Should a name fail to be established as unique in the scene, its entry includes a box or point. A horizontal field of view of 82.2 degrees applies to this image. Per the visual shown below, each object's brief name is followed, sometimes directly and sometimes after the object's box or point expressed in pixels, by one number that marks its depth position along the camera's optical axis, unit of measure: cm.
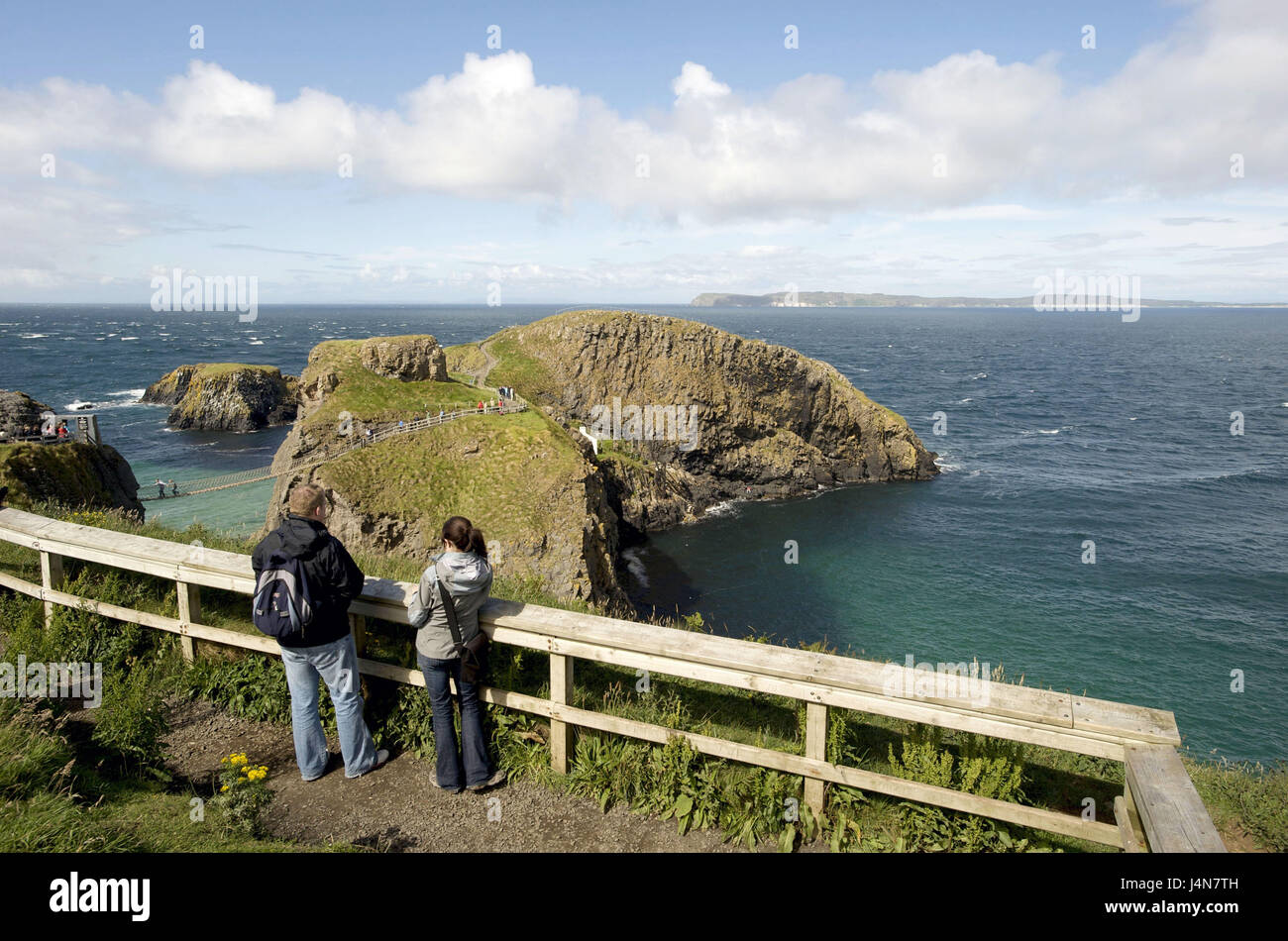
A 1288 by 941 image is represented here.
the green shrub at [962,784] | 536
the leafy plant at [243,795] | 552
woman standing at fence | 604
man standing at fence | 596
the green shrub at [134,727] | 641
